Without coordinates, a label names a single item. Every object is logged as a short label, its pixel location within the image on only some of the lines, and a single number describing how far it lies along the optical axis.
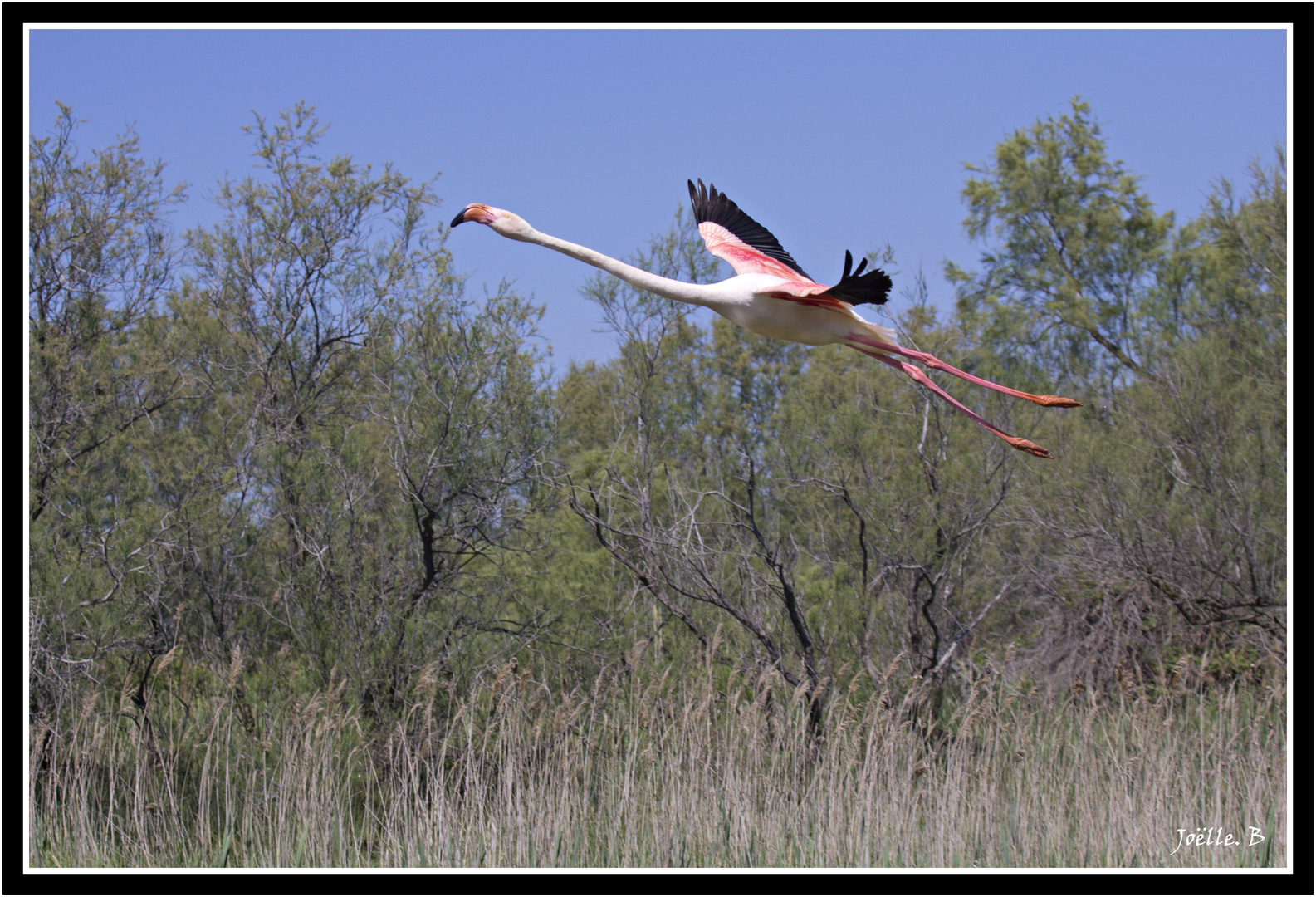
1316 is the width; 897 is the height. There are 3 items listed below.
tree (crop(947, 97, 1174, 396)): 40.72
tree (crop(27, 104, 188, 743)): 15.92
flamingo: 8.14
